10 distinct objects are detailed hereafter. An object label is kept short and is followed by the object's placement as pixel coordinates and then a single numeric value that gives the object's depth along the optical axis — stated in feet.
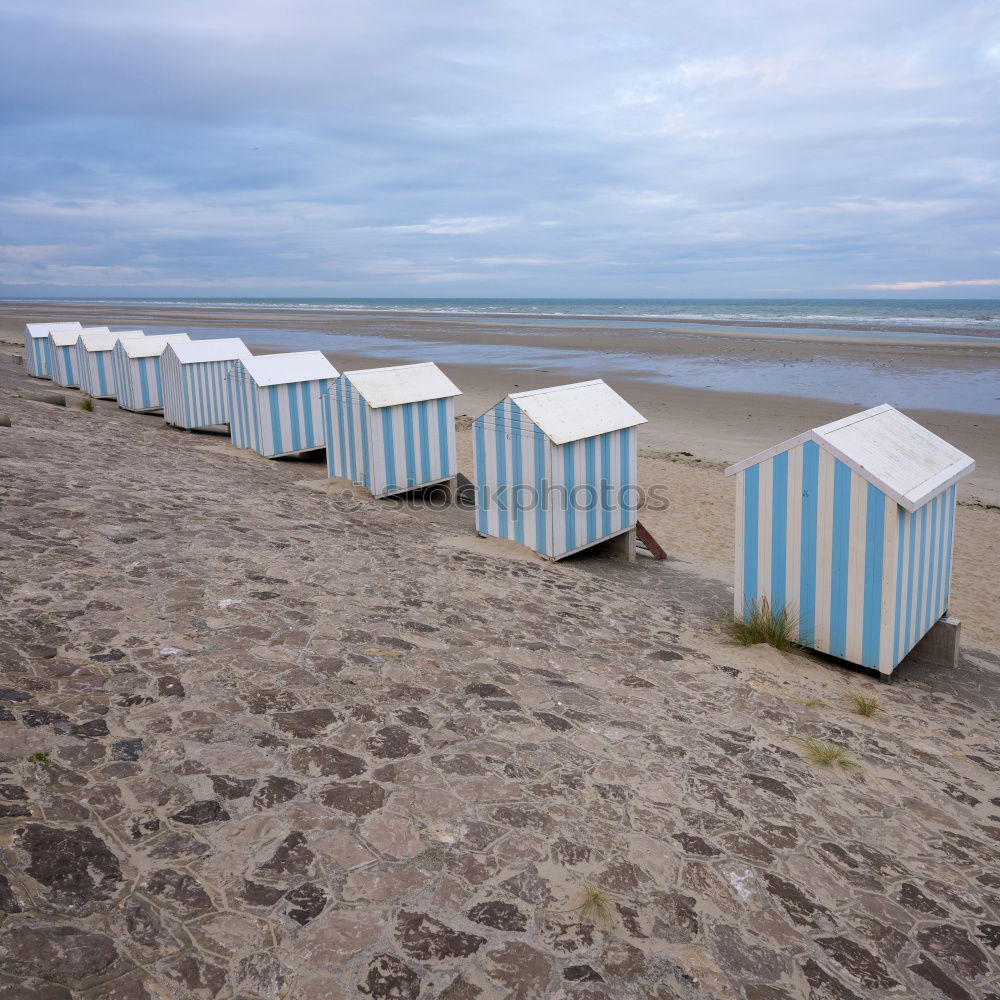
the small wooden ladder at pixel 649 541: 36.73
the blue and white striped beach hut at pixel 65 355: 78.95
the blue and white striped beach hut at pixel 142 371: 67.15
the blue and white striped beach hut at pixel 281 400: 50.24
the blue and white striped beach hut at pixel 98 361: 72.90
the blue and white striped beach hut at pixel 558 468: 32.73
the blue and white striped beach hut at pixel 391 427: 42.22
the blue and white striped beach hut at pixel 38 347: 84.23
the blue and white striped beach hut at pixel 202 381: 58.80
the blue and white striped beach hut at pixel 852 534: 22.56
